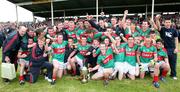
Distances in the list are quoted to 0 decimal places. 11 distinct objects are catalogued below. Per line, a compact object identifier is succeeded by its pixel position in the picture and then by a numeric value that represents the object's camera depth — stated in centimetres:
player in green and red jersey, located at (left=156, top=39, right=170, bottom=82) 613
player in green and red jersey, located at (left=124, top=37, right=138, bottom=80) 635
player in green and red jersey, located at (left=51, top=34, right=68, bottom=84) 646
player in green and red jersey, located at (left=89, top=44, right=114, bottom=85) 603
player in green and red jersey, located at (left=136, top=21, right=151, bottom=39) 668
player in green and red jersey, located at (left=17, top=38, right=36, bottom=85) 626
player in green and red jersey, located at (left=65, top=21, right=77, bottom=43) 719
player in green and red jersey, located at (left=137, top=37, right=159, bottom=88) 617
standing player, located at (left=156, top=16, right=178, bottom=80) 631
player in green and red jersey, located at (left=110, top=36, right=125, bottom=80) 636
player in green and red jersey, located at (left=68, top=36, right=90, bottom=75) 666
